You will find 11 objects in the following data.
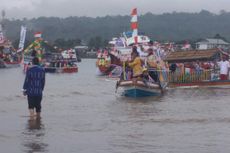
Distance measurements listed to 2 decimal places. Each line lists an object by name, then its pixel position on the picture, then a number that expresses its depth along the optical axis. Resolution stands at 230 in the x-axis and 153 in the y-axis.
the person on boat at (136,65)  21.36
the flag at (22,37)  64.44
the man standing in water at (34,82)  14.77
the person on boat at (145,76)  22.36
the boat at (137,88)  22.13
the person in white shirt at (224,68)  28.60
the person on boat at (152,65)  23.56
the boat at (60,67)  55.84
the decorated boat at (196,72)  29.27
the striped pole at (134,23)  24.65
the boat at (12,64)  71.71
